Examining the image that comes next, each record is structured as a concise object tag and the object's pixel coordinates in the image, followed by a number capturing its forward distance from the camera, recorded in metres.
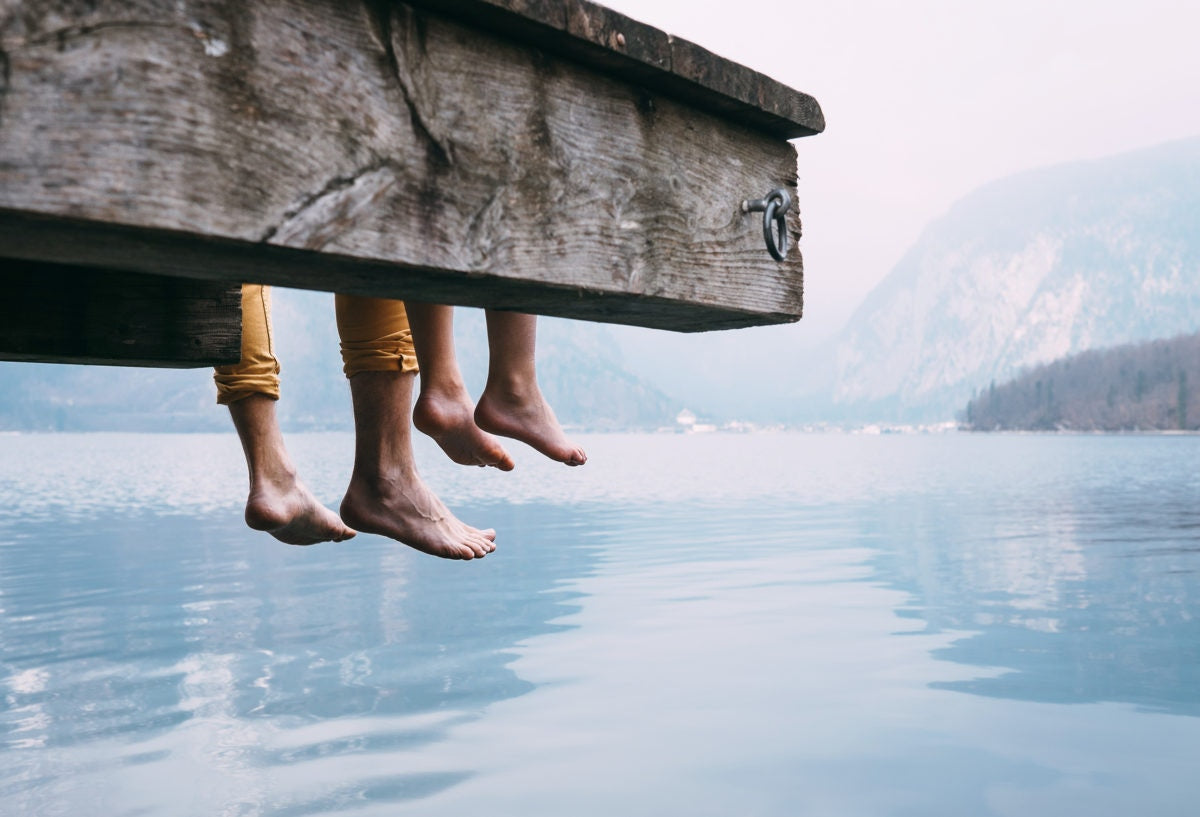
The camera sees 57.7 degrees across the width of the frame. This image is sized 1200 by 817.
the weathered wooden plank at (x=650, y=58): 1.28
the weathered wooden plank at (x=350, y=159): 1.00
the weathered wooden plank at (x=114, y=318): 1.89
